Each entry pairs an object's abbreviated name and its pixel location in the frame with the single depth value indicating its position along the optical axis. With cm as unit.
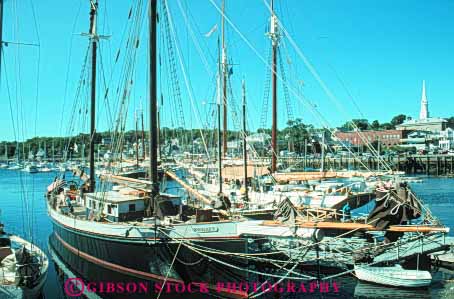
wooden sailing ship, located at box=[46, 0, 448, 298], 1395
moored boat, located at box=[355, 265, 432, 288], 1898
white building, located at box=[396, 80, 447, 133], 18804
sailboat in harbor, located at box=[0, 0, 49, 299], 1449
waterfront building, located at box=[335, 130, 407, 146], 15800
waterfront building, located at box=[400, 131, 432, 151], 14723
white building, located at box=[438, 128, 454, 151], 14975
